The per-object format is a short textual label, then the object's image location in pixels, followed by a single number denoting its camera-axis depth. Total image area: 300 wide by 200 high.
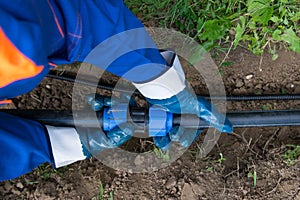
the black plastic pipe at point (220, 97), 1.42
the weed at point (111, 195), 1.45
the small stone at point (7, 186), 1.48
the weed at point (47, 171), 1.50
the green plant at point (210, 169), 1.43
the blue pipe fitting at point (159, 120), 1.27
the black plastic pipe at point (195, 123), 1.32
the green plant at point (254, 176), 1.40
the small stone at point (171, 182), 1.42
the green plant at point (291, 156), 1.40
